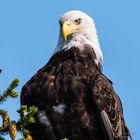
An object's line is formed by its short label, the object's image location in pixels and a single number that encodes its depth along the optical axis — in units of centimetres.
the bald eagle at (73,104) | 1266
